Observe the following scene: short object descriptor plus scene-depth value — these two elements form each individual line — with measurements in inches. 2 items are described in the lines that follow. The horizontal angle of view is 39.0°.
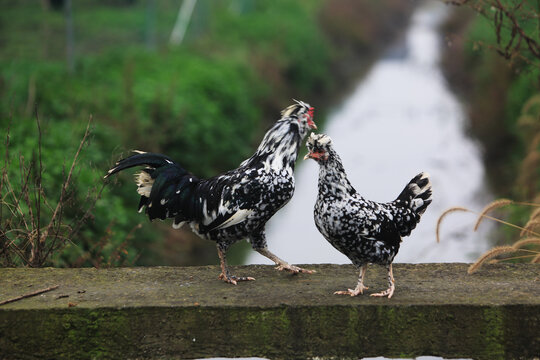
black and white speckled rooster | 173.8
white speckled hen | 163.6
